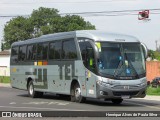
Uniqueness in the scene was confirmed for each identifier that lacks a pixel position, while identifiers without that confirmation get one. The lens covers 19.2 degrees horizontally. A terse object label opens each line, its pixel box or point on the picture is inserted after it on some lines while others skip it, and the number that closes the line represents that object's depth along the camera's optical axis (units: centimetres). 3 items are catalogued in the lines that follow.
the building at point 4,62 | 9418
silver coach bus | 2014
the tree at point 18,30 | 10012
